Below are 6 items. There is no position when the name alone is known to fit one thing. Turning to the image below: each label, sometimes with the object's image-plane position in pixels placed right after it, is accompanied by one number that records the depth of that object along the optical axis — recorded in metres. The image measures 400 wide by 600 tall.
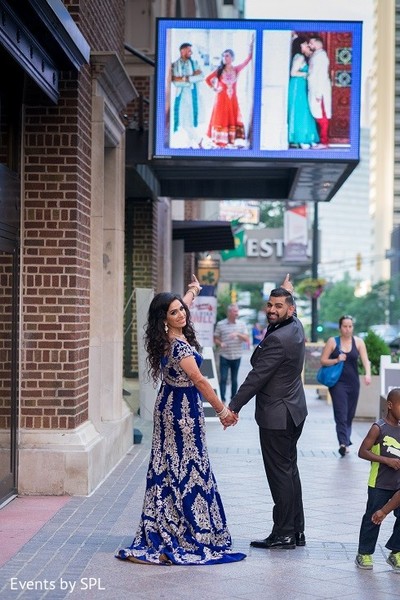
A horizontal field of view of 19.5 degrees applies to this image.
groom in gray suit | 8.44
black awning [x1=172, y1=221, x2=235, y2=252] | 26.53
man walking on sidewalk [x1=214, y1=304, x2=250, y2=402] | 21.50
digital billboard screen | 16.41
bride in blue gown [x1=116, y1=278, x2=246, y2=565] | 7.97
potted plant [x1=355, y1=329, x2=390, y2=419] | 19.36
